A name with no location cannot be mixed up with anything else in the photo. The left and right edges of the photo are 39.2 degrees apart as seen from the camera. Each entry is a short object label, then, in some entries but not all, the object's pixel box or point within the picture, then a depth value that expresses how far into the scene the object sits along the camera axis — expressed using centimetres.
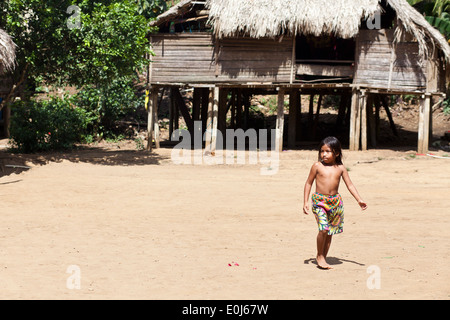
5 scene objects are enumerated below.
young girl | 600
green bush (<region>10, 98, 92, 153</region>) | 1606
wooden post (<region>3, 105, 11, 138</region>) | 2116
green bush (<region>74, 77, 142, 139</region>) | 2056
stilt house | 1655
